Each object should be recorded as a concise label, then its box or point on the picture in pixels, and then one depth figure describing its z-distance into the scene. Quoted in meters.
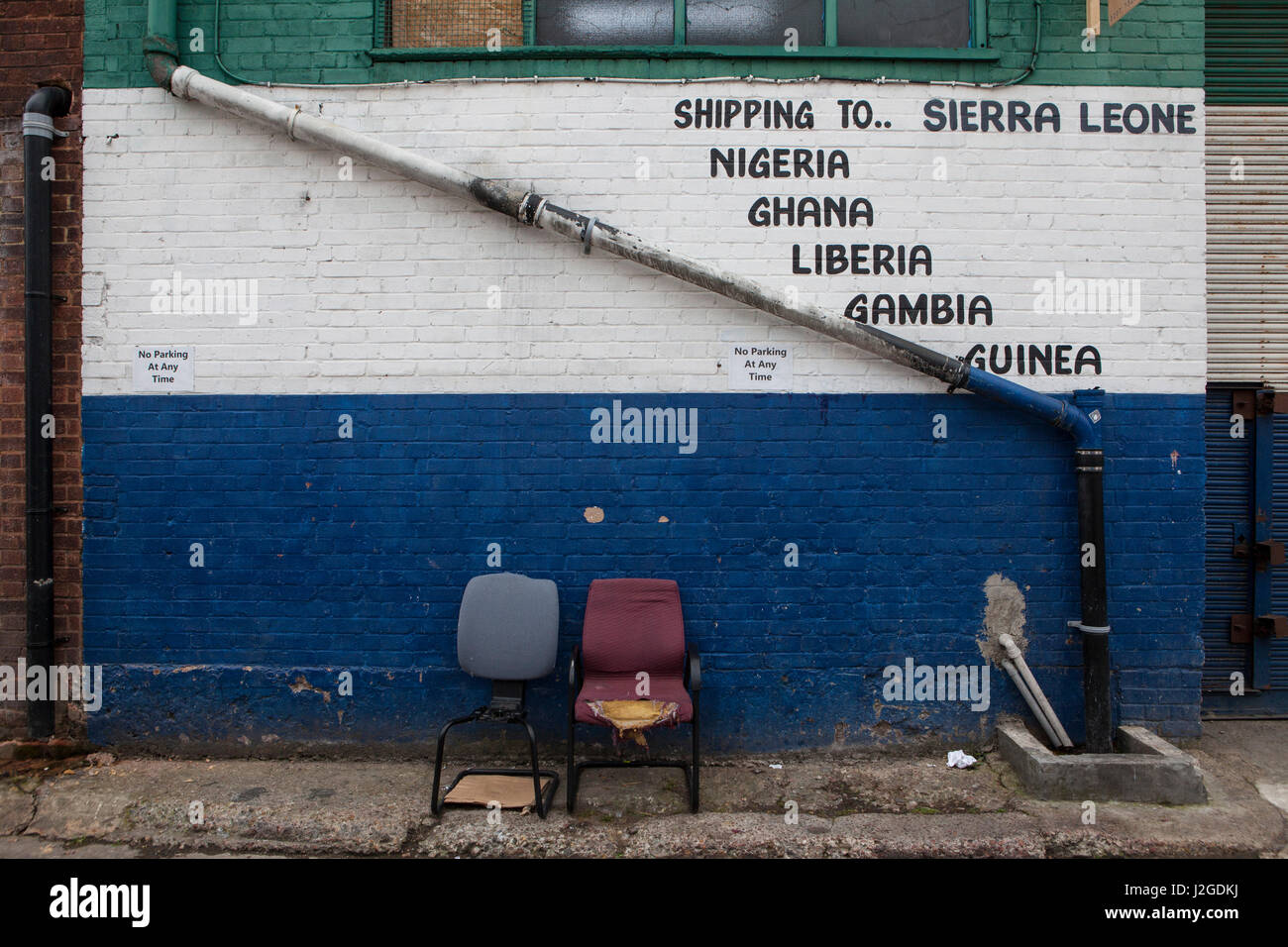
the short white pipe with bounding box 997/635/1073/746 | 4.29
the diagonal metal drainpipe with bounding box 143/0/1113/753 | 4.23
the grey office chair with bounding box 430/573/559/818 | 3.97
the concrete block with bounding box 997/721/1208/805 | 3.83
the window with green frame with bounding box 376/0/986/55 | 4.54
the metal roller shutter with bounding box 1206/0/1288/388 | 4.90
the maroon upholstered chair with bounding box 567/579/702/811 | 4.11
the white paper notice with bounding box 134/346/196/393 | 4.50
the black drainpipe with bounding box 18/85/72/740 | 4.42
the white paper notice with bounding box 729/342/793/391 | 4.41
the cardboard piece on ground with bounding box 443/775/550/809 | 3.83
